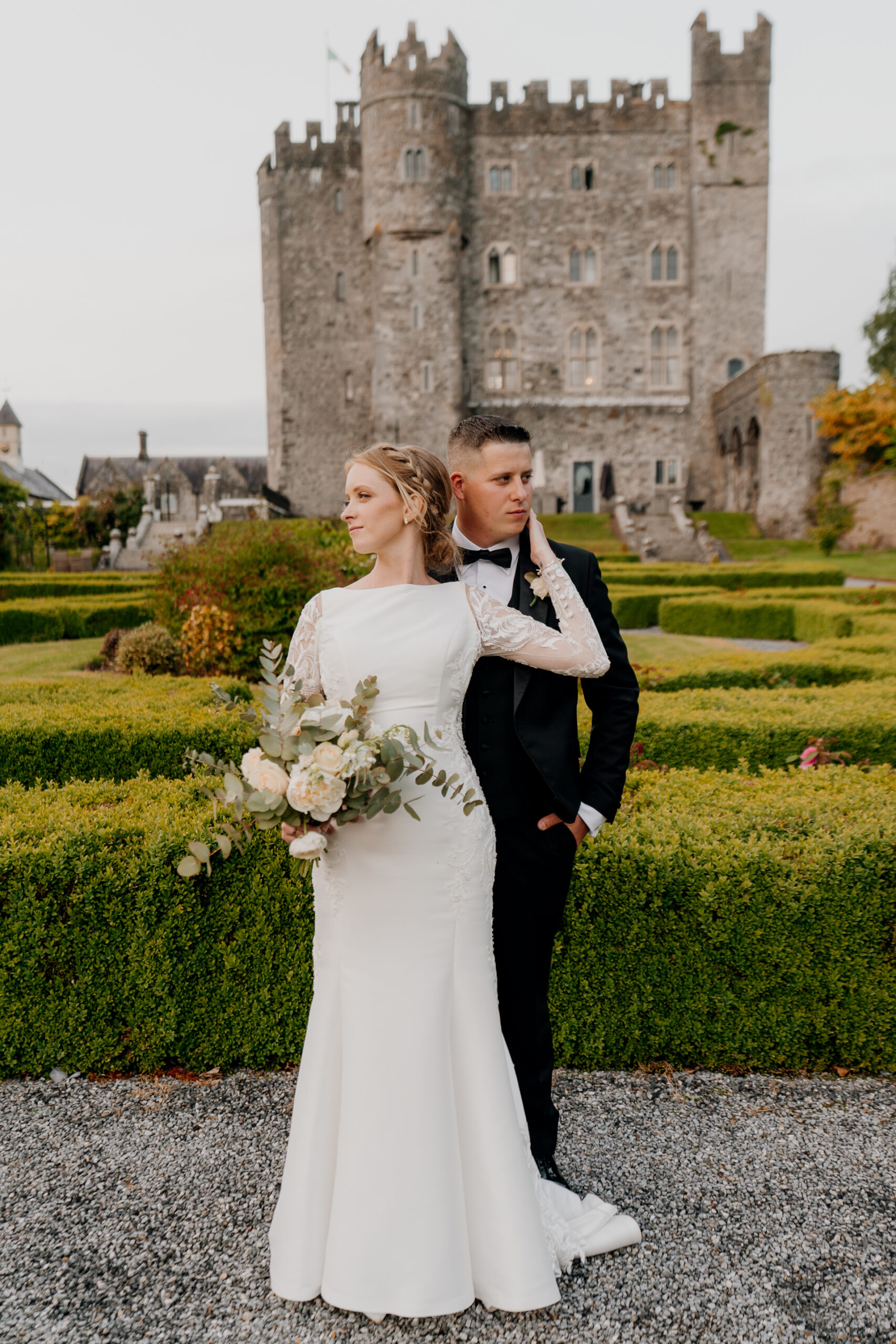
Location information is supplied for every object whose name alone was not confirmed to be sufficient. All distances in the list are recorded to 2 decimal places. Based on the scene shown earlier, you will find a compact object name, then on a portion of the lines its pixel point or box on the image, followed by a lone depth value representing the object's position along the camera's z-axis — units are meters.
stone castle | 33.72
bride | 2.29
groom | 2.49
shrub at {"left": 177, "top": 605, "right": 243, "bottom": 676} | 9.70
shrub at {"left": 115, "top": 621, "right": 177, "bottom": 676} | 10.01
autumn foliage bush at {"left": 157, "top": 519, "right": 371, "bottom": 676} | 9.86
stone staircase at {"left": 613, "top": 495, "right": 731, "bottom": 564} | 28.67
